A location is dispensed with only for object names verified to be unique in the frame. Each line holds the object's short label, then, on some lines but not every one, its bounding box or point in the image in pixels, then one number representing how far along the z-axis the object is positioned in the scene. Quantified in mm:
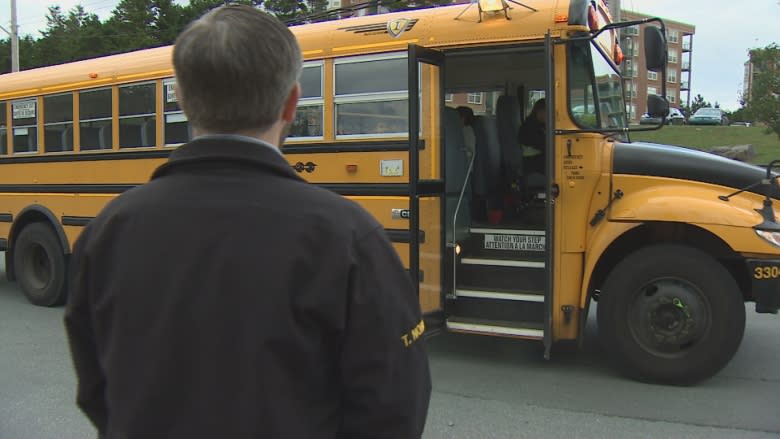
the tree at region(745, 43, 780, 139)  17453
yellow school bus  4547
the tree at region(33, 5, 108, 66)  30781
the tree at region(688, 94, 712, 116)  95844
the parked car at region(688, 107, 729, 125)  42156
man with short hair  1239
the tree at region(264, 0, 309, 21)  27219
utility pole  23844
